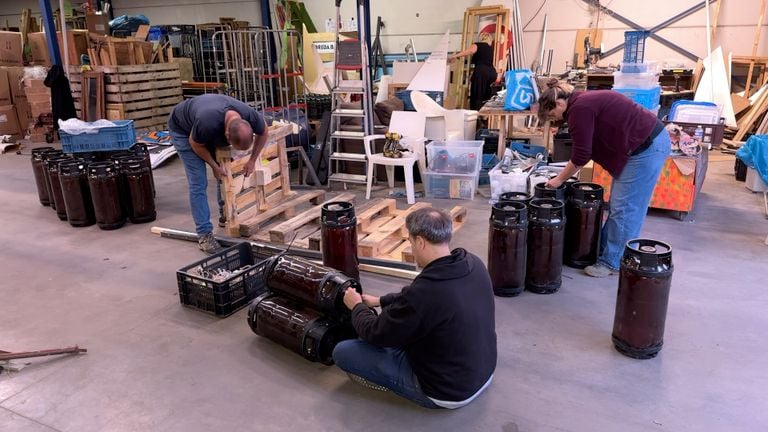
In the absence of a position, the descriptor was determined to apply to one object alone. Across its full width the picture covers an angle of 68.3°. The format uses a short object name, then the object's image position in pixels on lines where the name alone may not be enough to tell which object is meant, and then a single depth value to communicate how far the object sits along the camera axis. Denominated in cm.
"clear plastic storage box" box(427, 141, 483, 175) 583
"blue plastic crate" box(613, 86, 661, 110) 553
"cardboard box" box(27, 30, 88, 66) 967
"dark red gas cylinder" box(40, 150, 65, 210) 564
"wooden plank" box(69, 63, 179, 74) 895
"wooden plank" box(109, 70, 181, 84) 898
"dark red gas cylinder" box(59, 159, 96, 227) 514
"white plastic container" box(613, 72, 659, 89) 581
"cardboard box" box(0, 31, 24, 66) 1067
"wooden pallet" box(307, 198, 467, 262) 423
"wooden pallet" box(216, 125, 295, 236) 468
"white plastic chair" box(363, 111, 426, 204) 571
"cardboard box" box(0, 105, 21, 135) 1018
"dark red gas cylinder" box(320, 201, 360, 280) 360
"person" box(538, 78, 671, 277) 357
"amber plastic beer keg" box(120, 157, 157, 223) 521
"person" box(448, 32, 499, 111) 842
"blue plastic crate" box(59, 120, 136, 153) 586
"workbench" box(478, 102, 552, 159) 604
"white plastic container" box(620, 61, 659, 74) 586
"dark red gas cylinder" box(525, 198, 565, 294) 358
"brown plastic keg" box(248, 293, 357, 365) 287
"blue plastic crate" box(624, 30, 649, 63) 700
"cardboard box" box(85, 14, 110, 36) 1037
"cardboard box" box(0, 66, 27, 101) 1018
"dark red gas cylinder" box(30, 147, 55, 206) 586
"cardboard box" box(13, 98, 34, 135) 1047
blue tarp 532
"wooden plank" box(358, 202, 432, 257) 420
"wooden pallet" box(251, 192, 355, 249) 460
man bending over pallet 409
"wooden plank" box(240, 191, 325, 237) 481
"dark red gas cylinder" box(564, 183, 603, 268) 384
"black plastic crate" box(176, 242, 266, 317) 346
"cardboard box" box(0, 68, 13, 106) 998
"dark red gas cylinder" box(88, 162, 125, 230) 505
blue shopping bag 595
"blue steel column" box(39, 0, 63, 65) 823
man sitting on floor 222
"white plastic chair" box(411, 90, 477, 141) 647
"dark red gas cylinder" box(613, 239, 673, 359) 278
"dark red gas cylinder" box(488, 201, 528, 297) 349
